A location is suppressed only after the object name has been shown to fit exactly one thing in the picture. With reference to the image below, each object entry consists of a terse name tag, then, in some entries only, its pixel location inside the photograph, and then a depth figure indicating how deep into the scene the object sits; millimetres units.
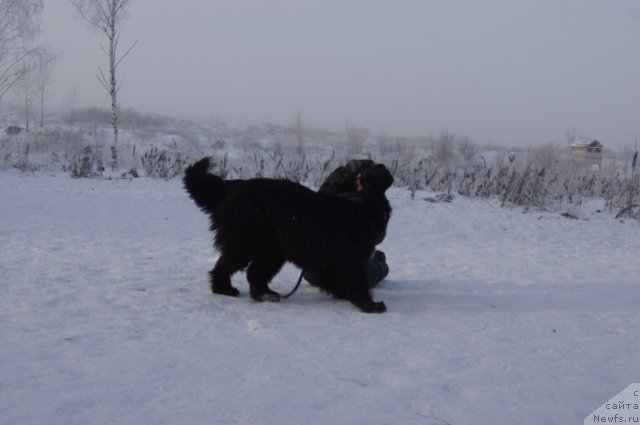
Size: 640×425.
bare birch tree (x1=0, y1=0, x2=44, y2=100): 20172
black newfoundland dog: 3947
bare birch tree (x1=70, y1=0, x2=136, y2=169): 18625
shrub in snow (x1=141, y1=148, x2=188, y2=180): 14602
